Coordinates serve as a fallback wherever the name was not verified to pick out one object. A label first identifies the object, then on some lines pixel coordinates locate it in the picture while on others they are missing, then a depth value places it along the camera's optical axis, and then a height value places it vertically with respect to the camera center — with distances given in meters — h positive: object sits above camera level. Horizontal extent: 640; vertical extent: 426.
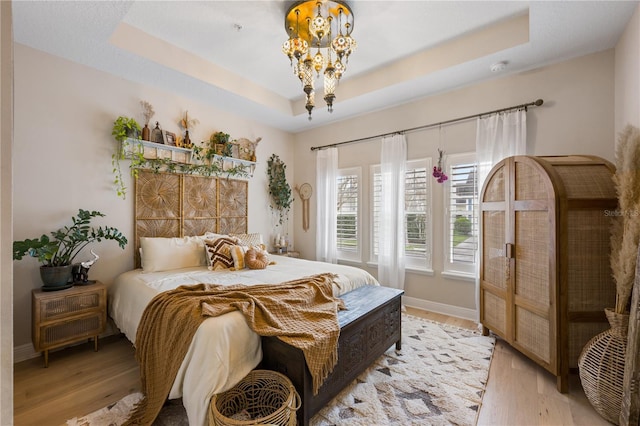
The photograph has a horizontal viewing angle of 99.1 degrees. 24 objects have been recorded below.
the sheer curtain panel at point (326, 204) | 4.52 +0.14
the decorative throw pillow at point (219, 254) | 3.06 -0.48
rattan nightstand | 2.28 -0.91
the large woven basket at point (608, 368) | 1.68 -1.00
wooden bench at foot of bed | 1.61 -0.95
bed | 1.54 -0.63
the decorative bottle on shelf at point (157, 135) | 3.27 +0.93
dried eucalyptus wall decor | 4.75 +0.46
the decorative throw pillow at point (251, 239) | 3.74 -0.39
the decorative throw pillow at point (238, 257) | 3.07 -0.51
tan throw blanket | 1.65 -0.74
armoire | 2.03 -0.34
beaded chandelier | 2.14 +1.47
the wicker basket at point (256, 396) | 1.62 -1.13
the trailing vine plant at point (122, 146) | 2.97 +0.73
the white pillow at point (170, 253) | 2.94 -0.46
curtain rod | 2.88 +1.15
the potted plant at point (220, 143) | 3.86 +0.98
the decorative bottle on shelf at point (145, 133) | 3.17 +0.92
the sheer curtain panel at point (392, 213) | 3.78 -0.01
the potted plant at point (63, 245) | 2.25 -0.30
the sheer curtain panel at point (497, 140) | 2.92 +0.81
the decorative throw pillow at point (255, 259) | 3.10 -0.55
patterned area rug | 1.74 -1.31
